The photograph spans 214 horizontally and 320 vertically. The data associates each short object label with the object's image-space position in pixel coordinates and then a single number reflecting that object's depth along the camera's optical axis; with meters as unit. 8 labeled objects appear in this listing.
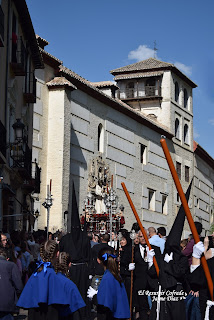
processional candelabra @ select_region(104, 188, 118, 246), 26.45
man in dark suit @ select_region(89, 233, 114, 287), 14.33
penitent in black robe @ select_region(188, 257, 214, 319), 8.09
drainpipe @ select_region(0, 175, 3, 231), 19.69
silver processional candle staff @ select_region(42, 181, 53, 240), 20.00
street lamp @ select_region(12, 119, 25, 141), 20.77
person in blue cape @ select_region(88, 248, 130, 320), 8.81
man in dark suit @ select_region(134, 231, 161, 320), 12.84
